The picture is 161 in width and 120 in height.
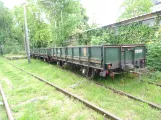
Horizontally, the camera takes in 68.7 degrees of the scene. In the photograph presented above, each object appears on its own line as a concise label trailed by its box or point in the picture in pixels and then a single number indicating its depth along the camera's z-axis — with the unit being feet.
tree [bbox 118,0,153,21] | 62.63
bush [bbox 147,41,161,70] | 17.64
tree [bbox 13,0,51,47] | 58.02
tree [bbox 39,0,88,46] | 41.92
